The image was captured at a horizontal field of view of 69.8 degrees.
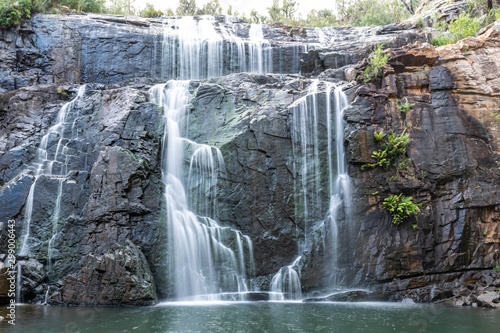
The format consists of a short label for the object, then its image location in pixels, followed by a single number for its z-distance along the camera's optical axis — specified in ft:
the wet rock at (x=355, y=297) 39.11
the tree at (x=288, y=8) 101.14
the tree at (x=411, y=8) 88.33
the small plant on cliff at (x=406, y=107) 45.80
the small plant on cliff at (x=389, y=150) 43.27
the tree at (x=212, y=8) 96.22
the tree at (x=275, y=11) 100.12
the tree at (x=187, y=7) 96.17
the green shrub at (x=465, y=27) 54.49
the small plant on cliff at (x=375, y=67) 47.67
